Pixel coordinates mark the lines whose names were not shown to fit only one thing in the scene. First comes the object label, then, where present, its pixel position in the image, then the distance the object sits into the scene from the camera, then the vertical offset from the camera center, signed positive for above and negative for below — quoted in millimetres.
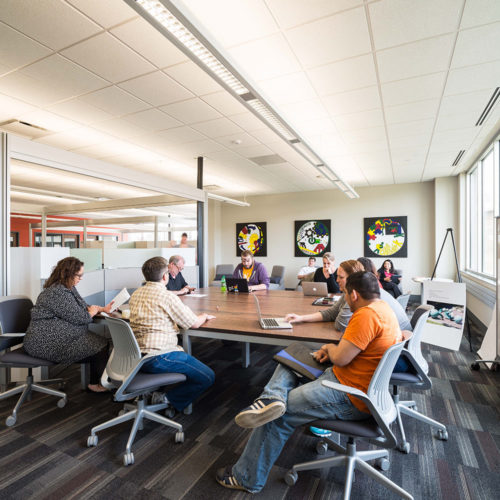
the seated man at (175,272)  4047 -303
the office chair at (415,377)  1930 -827
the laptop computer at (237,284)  3975 -463
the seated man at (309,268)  7656 -486
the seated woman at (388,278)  4889 -571
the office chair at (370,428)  1390 -857
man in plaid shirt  2088 -568
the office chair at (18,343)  2350 -793
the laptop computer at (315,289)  3682 -486
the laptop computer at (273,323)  2170 -550
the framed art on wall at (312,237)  8375 +322
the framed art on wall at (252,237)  9188 +354
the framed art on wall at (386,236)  7539 +306
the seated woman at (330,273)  4069 -329
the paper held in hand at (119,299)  2768 -460
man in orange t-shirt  1503 -761
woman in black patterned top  2426 -601
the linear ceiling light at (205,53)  1543 +1235
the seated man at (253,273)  4441 -356
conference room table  2069 -569
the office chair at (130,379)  1872 -832
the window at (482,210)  4656 +674
